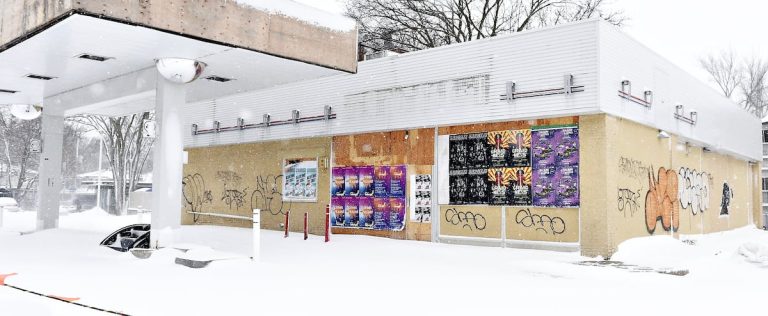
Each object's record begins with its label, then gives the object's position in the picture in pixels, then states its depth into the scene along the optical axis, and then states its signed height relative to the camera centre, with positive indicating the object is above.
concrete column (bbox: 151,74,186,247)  12.86 +0.55
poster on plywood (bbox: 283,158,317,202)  19.53 +0.48
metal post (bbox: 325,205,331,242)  15.89 -0.81
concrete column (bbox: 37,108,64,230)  19.06 +0.58
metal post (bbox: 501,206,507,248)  15.00 -0.70
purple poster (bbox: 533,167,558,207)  14.35 +0.27
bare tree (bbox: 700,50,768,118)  51.38 +10.32
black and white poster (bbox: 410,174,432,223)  16.52 -0.03
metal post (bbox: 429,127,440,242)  16.27 -0.08
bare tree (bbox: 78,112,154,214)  33.78 +2.57
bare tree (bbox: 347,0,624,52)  30.38 +8.97
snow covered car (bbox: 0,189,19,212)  34.08 -0.75
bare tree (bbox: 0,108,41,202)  43.19 +3.76
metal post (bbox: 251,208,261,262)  11.21 -0.90
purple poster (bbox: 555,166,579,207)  14.04 +0.29
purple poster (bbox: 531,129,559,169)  14.44 +1.21
